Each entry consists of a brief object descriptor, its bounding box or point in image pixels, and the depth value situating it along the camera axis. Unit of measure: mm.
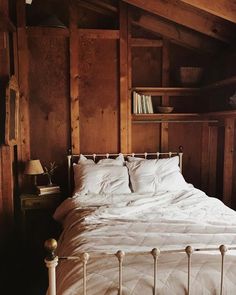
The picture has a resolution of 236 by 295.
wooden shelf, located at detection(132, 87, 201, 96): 3621
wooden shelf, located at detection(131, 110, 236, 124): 3671
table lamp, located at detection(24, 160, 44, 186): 3199
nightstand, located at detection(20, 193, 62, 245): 3219
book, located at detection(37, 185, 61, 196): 3244
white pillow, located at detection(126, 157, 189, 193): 3196
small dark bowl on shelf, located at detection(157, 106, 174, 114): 3612
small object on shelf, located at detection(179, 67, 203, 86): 3631
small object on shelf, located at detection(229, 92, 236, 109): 3095
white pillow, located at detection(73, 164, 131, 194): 3100
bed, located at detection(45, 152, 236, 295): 1429
